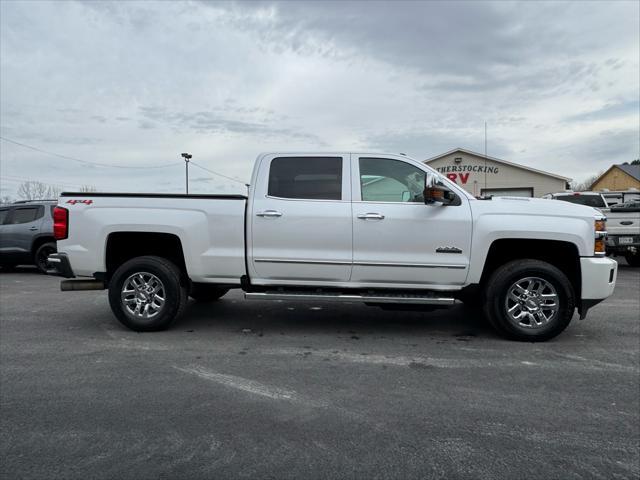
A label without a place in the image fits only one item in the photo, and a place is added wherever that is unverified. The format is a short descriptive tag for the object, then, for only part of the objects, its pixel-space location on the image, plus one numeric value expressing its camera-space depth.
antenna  28.44
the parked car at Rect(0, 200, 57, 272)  11.16
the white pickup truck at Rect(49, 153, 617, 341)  5.04
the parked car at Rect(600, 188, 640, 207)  22.72
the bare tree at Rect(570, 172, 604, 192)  76.57
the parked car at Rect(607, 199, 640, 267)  10.73
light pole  36.91
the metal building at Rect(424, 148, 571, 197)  27.95
